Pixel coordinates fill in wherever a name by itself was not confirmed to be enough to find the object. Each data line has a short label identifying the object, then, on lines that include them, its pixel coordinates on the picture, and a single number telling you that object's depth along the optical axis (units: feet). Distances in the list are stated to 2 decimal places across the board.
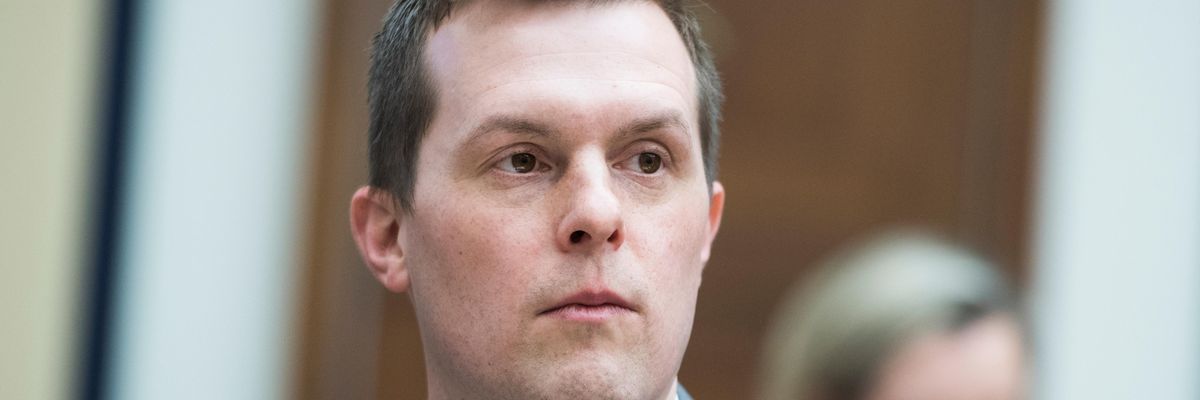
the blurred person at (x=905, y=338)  9.06
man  8.48
